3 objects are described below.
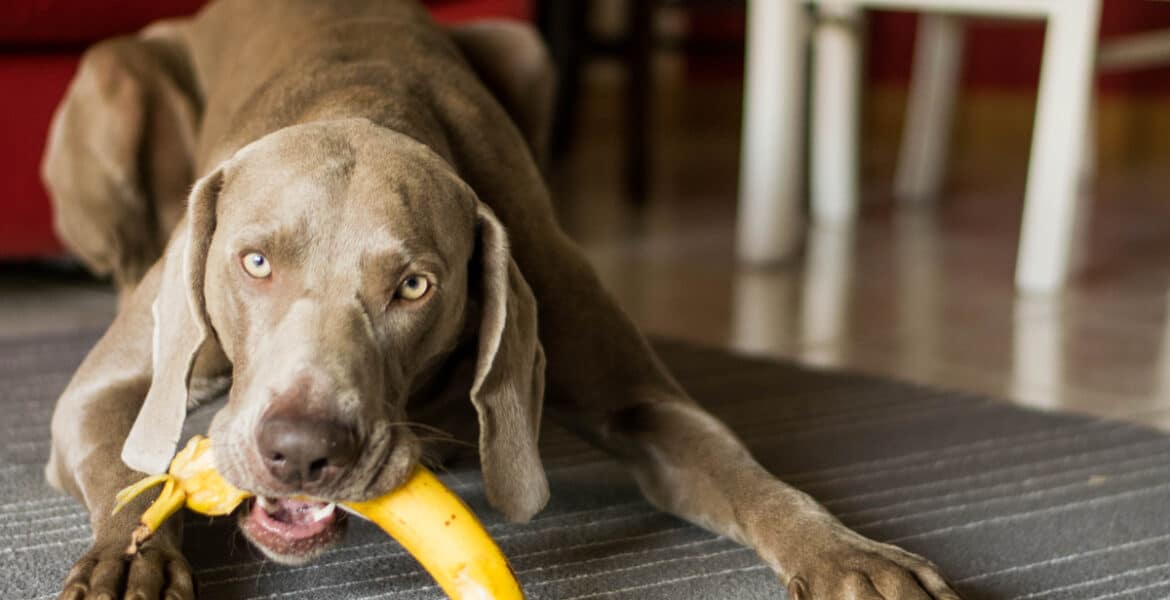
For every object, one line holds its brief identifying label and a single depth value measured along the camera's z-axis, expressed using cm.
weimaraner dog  120
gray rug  129
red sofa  186
